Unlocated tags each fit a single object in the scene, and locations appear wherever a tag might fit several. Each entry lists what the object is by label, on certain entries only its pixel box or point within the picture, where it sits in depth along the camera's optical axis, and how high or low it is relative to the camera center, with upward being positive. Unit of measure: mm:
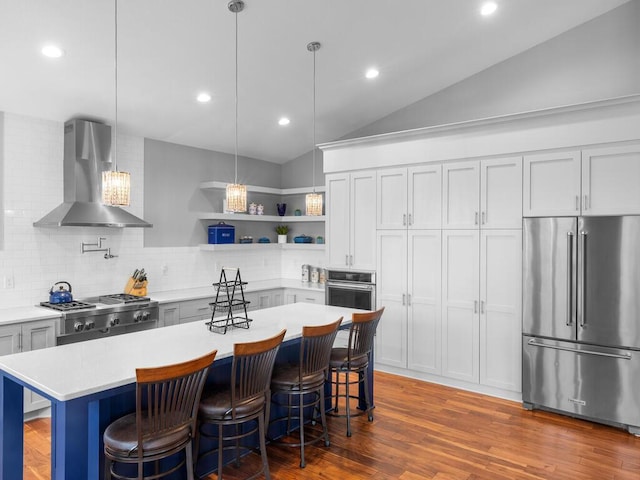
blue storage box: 6043 +96
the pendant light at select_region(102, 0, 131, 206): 2787 +343
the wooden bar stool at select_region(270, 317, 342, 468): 3088 -972
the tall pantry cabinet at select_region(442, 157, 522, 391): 4359 -312
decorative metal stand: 3229 -646
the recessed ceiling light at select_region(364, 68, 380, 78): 4789 +1882
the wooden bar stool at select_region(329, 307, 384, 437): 3539 -921
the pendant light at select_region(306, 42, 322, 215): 3957 +356
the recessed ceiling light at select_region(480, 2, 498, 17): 3936 +2150
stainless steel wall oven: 5344 -610
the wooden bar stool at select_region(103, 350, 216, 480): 2121 -936
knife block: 5043 -555
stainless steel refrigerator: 3688 -683
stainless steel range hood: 4410 +685
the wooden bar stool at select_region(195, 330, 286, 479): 2572 -969
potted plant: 7102 +129
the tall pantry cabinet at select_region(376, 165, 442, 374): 4871 -298
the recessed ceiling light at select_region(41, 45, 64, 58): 3451 +1529
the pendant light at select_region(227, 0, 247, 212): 3307 +359
